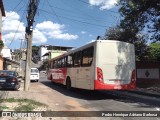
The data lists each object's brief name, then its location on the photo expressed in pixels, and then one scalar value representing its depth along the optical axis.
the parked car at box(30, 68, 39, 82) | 15.12
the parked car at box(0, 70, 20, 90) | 8.95
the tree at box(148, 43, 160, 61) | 12.29
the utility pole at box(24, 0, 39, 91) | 8.39
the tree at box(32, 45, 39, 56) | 54.11
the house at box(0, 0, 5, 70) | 17.82
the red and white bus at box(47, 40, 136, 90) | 7.01
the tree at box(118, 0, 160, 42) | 8.62
